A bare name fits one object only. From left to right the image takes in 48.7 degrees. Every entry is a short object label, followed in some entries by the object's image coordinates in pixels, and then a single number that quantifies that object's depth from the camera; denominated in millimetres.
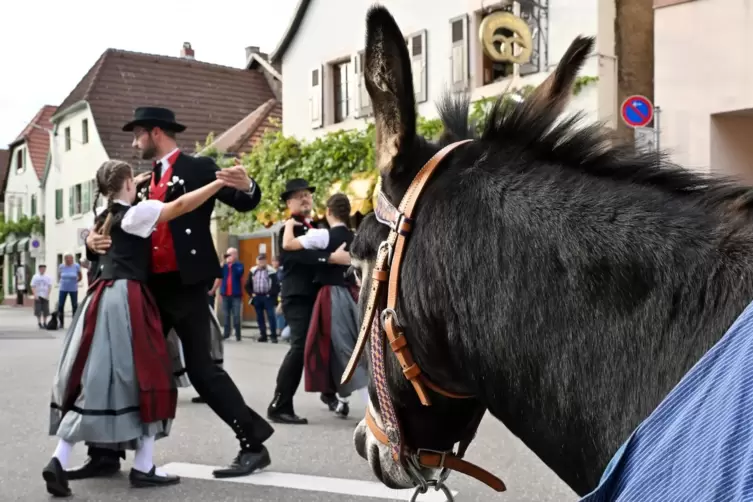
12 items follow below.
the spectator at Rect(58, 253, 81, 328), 19422
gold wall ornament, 13828
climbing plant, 16922
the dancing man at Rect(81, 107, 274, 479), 4582
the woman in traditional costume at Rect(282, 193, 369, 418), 6660
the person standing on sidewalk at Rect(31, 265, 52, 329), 20859
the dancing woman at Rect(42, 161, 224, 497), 4301
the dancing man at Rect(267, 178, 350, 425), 6617
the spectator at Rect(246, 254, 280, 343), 16031
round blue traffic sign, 10336
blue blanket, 1030
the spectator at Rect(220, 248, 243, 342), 15992
